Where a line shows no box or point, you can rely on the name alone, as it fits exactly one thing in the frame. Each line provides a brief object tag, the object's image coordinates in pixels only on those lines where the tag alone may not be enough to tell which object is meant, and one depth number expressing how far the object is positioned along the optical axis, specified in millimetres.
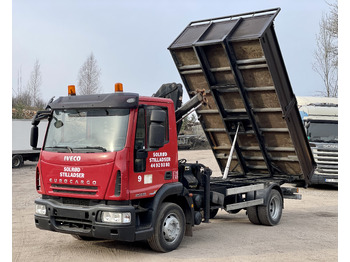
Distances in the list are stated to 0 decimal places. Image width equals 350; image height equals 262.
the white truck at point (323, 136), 15766
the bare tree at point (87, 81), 32906
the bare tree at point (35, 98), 38094
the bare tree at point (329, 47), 29045
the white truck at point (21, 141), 22766
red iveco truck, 6508
